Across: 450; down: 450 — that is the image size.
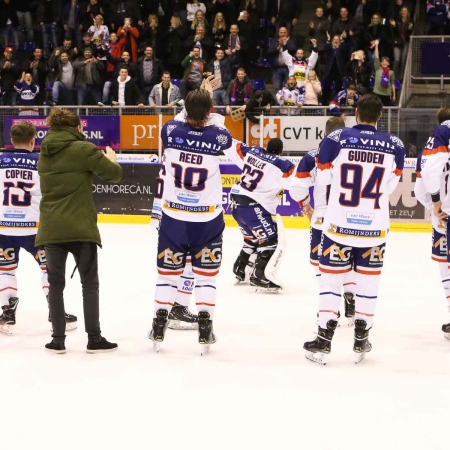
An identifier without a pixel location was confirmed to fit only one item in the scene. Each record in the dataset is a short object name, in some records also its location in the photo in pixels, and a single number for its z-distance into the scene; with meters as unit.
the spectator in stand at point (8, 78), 18.52
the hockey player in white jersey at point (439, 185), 6.63
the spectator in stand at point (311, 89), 16.64
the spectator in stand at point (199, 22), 18.48
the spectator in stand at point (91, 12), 19.52
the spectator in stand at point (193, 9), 19.22
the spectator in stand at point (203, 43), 18.15
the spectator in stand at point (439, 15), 17.80
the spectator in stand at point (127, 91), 17.33
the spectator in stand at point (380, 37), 17.42
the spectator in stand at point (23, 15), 20.53
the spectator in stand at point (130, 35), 18.88
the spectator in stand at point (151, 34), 18.95
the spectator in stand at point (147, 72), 17.83
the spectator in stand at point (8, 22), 20.14
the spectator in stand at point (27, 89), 18.08
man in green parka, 6.14
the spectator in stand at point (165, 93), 16.84
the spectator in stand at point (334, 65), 17.42
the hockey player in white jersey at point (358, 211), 6.00
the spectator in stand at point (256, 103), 15.19
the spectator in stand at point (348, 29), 17.56
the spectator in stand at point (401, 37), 17.58
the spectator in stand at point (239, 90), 16.33
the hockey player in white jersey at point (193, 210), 6.23
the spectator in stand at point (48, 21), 19.69
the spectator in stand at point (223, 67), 17.28
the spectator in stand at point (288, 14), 18.67
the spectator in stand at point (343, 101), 14.91
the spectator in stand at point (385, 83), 16.50
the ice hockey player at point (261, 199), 9.12
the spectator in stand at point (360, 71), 16.80
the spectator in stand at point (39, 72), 18.52
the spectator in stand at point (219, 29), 18.41
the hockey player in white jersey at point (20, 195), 6.87
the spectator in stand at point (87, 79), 18.02
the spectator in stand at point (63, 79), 17.89
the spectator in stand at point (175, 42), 18.64
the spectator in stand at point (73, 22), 19.38
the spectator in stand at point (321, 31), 17.92
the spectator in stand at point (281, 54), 17.58
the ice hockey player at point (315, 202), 6.62
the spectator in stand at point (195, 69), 17.27
